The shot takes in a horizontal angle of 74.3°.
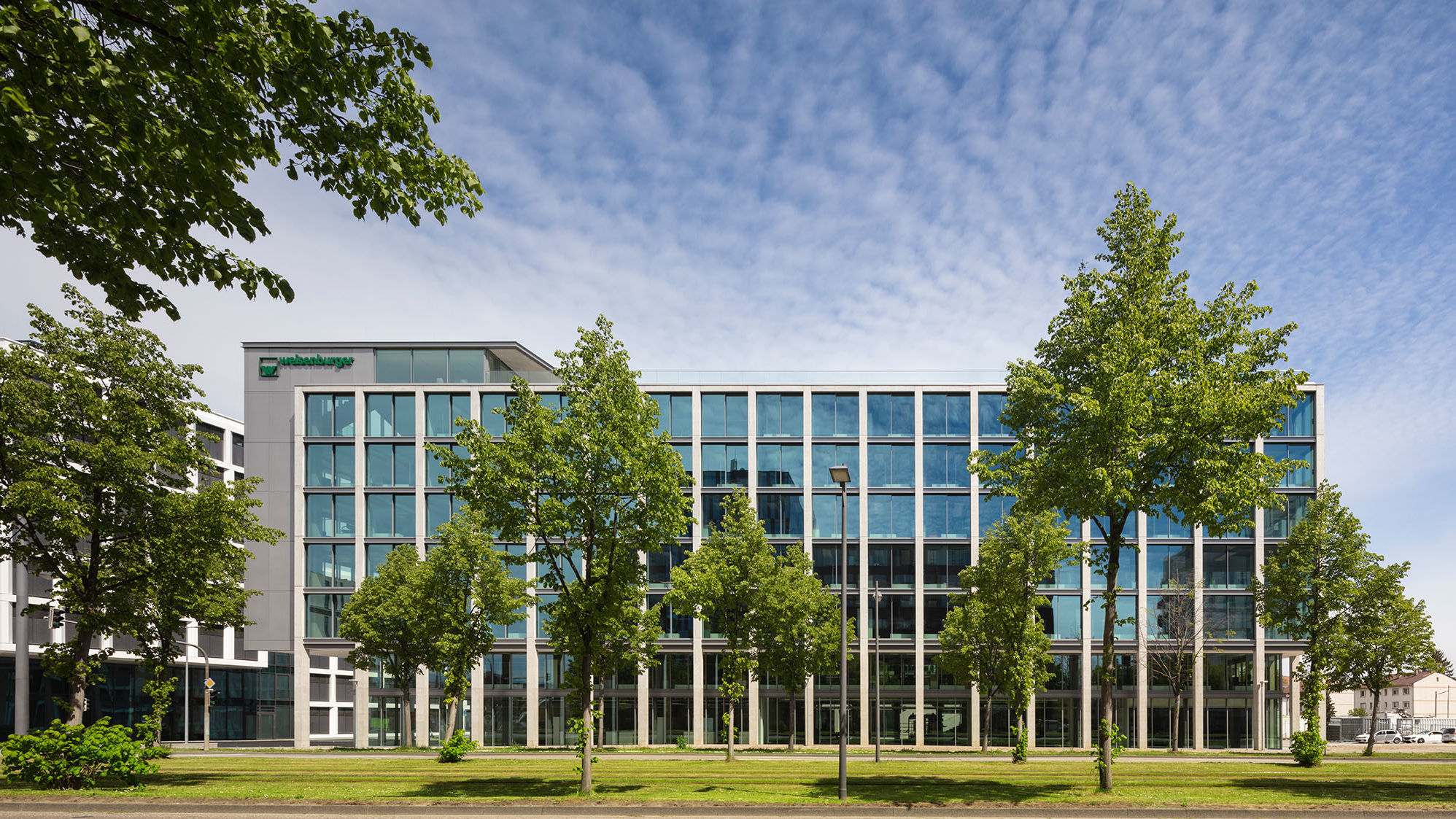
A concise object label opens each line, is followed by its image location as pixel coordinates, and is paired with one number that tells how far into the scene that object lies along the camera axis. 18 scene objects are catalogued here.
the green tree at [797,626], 42.44
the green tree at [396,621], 49.16
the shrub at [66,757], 22.16
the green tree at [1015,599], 44.28
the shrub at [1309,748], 34.00
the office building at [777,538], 62.66
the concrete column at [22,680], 33.78
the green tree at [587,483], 23.47
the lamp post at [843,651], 22.06
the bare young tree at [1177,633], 60.38
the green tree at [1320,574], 44.38
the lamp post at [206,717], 60.09
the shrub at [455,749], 35.75
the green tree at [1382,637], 46.75
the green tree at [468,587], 47.66
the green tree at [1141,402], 21.52
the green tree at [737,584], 38.88
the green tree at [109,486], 23.36
